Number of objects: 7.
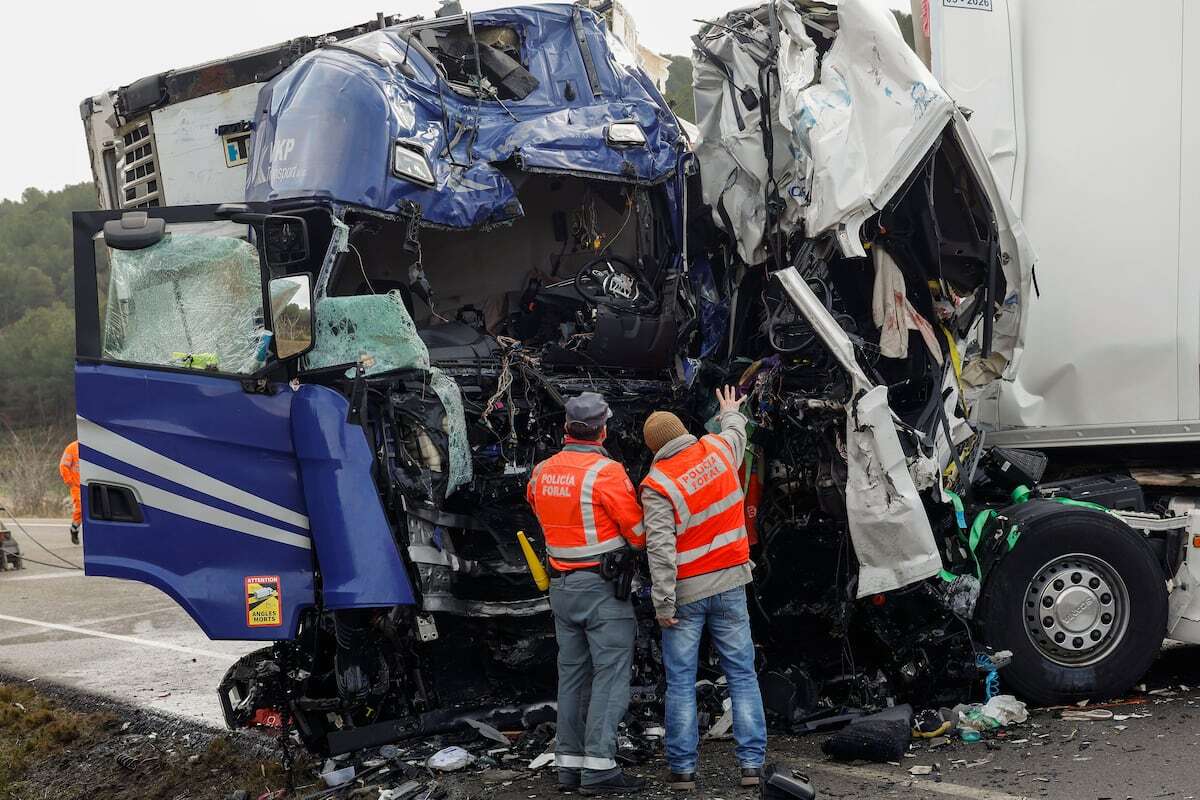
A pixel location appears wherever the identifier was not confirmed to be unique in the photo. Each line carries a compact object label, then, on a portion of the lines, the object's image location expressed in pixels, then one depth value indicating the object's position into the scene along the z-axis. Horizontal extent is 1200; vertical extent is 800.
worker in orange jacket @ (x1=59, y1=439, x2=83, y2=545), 21.47
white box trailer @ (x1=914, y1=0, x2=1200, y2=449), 11.63
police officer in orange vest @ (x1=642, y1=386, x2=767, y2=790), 9.50
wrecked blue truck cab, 9.99
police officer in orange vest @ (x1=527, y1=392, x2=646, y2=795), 9.65
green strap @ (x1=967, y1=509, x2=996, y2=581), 11.20
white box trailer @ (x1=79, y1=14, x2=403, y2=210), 13.46
